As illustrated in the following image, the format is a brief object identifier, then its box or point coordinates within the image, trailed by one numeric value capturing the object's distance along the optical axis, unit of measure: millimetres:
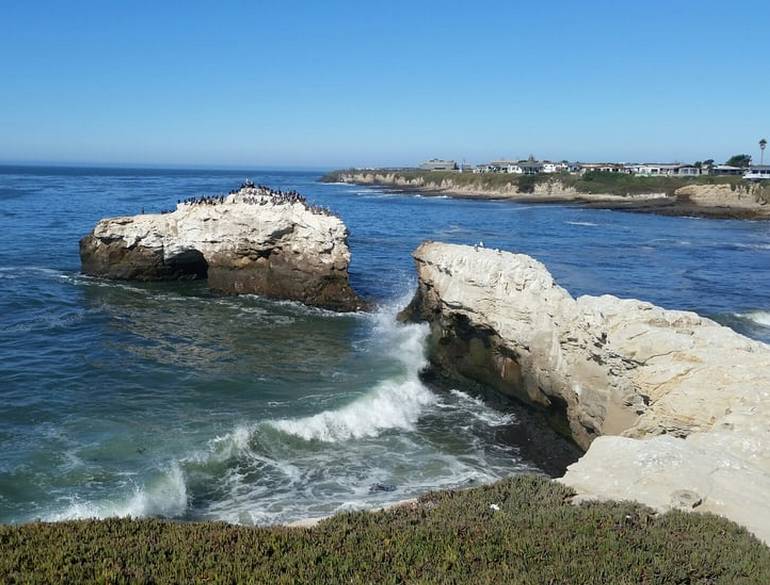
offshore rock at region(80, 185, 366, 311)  34625
